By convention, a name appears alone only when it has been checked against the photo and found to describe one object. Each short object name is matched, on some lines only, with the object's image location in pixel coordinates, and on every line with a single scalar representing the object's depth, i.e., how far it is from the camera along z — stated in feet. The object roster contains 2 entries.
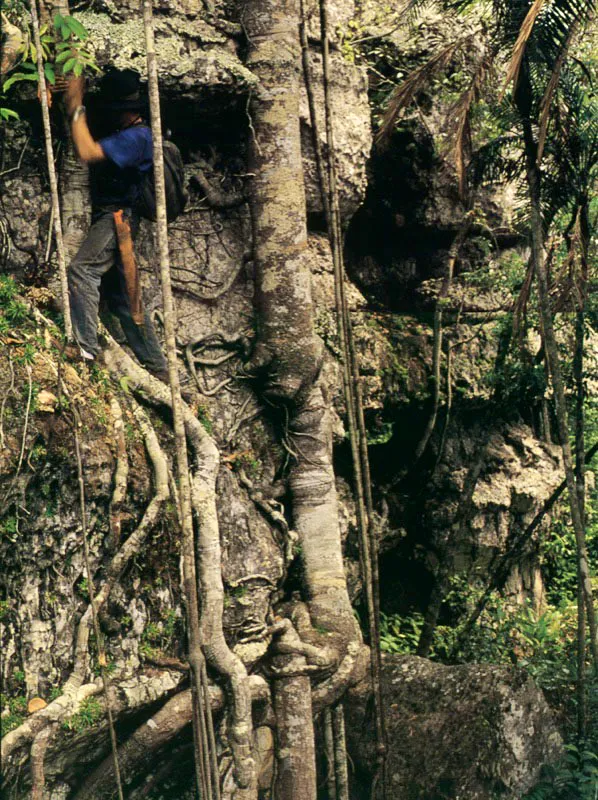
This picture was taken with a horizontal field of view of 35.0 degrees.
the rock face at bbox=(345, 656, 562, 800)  22.39
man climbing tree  20.42
